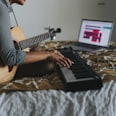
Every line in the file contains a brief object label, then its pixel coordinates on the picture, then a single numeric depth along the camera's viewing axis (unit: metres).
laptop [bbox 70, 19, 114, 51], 2.00
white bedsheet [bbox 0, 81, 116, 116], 1.02
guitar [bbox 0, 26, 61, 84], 1.37
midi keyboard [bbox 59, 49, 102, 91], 1.10
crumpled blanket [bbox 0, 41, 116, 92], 1.15
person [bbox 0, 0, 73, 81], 1.18
